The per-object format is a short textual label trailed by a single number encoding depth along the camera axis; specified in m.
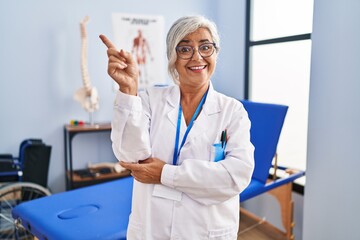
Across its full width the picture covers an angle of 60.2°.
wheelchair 2.28
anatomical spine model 2.78
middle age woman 0.98
